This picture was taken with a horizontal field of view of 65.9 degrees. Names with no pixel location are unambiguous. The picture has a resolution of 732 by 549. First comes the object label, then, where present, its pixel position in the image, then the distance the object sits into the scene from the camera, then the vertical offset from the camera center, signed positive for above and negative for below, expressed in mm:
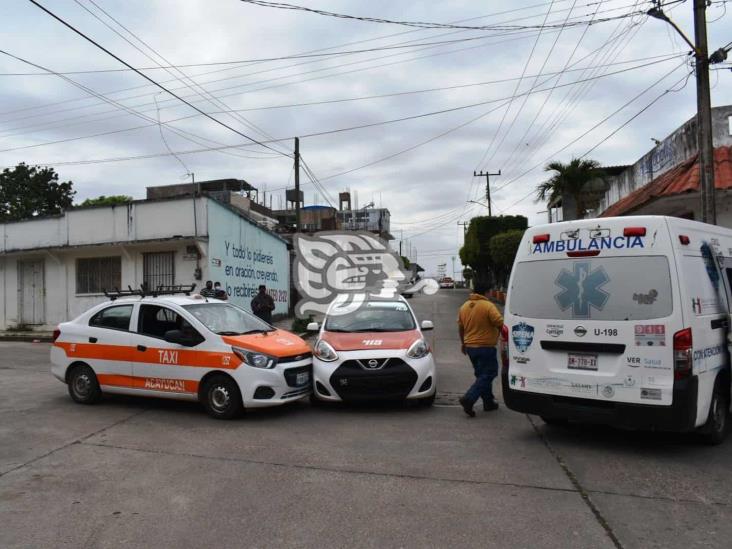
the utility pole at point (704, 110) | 10977 +3368
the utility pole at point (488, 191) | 51741 +8913
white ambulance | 5332 -418
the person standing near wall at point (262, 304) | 14320 -277
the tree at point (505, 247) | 29797 +2211
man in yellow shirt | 7316 -707
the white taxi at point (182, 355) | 7098 -795
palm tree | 23344 +4408
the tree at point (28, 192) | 46094 +8890
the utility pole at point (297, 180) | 22844 +4673
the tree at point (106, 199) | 47469 +8409
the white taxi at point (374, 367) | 7402 -1023
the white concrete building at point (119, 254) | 17016 +1371
